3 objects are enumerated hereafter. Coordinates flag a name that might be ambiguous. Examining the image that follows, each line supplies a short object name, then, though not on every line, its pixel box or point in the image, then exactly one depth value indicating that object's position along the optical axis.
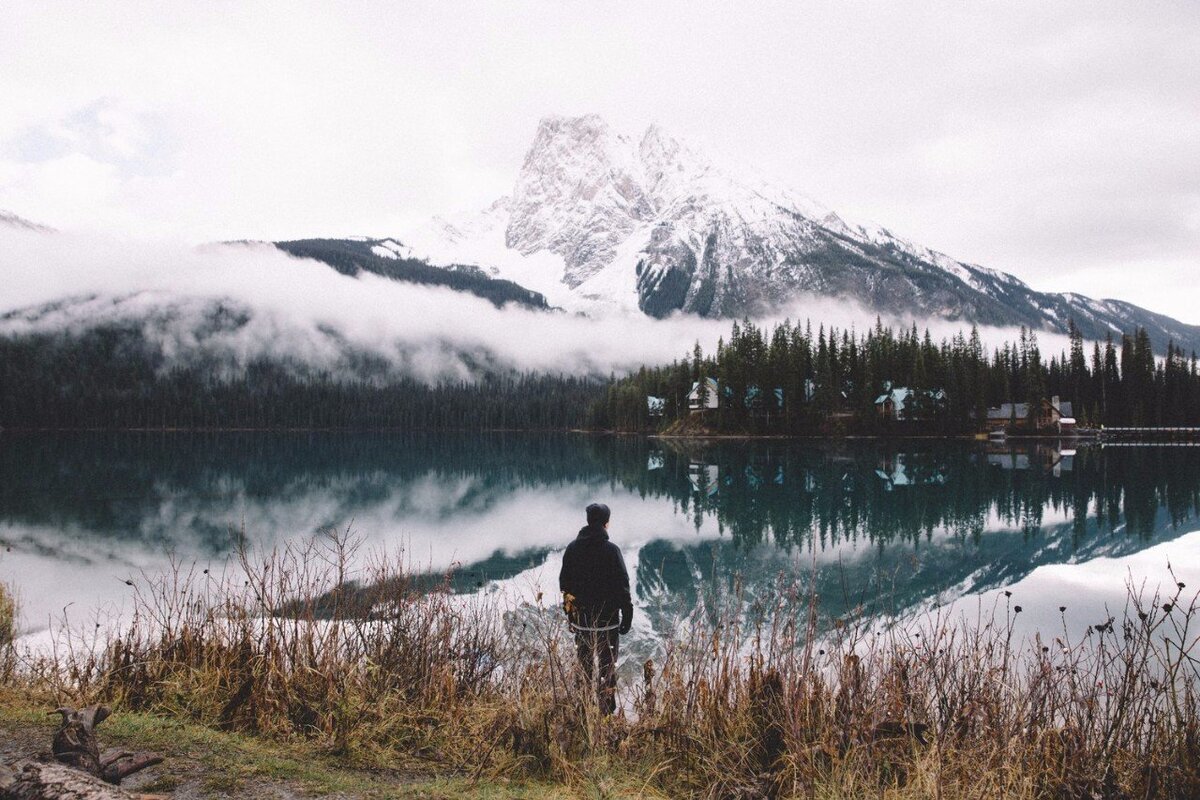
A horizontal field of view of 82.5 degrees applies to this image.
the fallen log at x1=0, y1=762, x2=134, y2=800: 4.17
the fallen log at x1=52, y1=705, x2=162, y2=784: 5.20
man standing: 8.09
